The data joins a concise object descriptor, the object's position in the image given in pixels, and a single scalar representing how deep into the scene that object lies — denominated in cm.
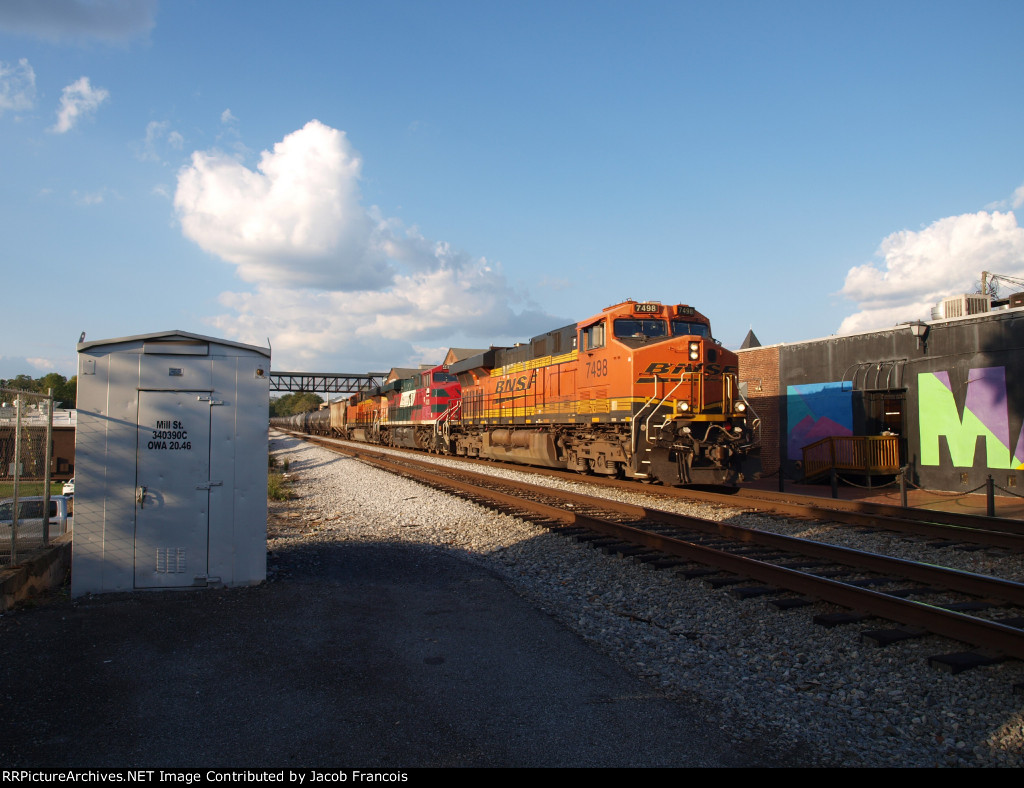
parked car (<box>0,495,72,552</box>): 709
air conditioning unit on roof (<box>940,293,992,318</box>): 1742
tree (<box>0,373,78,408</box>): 8978
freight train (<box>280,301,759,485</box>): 1316
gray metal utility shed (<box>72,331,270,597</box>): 623
